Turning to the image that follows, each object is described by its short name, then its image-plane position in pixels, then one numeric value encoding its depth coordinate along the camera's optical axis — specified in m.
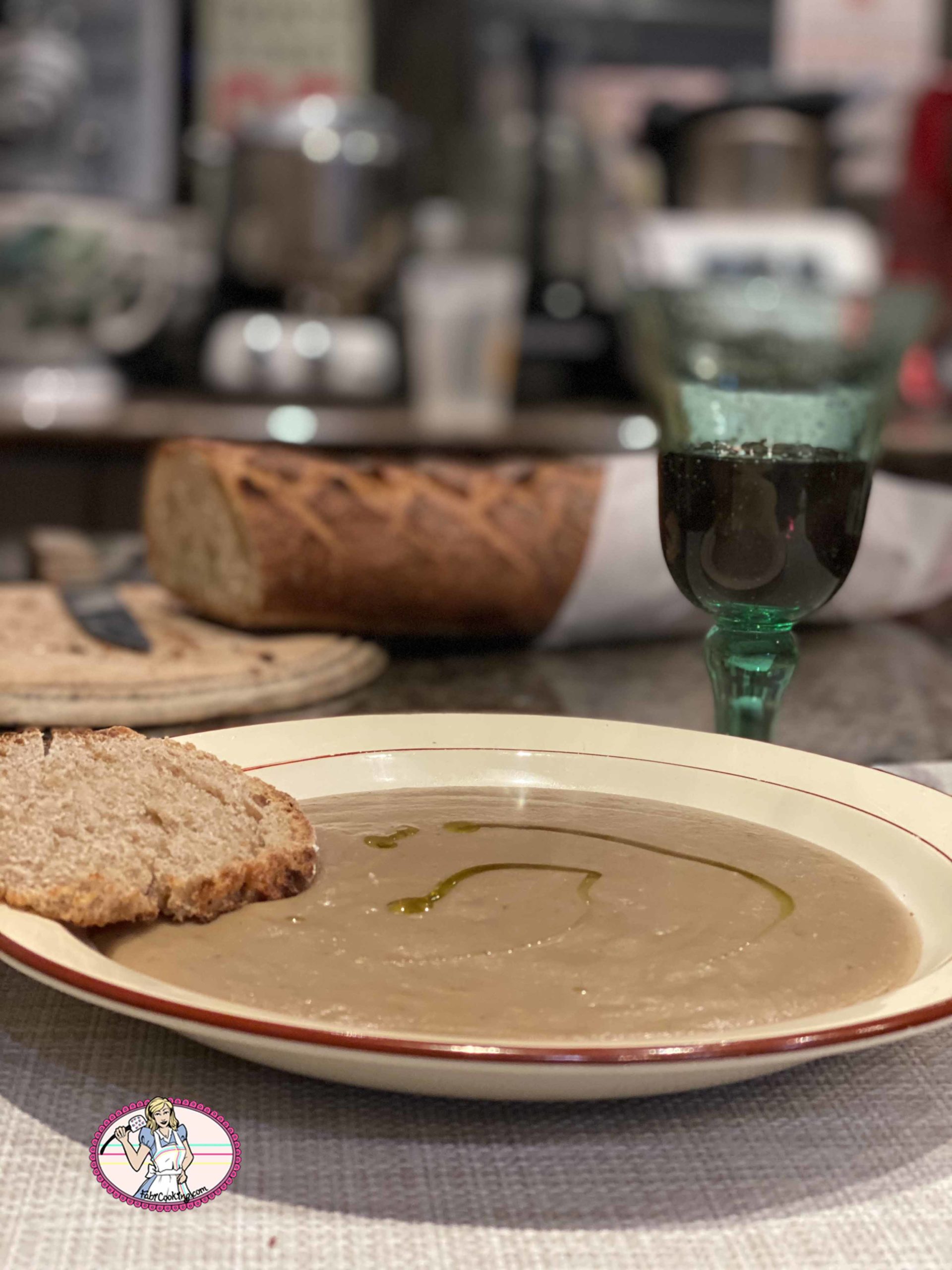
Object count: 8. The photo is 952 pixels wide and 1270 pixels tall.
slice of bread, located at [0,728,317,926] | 0.64
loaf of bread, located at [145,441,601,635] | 1.36
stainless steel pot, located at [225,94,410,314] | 3.48
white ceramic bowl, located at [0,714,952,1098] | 0.51
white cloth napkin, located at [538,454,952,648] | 1.45
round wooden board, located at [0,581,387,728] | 1.15
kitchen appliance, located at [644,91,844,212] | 3.42
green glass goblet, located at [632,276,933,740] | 0.90
